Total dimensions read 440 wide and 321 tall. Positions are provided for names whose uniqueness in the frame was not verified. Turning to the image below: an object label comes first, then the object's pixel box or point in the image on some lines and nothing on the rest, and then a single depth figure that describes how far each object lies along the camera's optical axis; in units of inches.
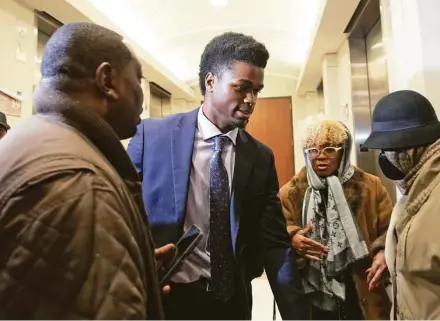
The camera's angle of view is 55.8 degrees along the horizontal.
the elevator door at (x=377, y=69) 119.5
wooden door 261.9
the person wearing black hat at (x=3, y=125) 87.4
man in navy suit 50.3
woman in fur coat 69.3
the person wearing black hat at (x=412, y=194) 40.4
